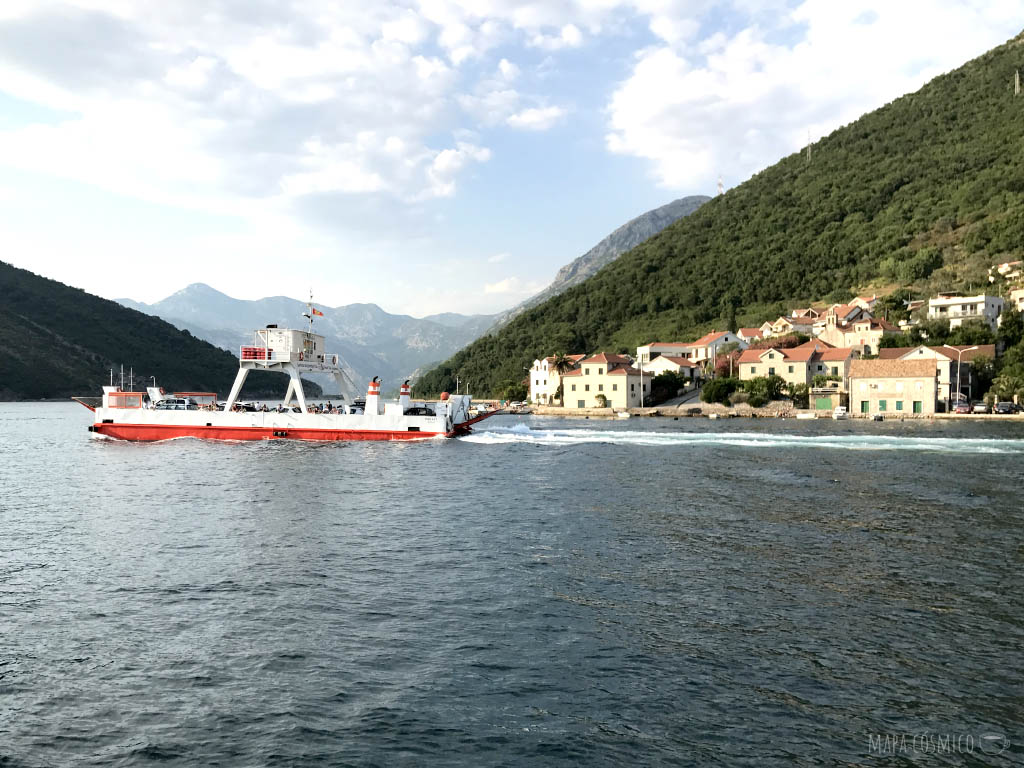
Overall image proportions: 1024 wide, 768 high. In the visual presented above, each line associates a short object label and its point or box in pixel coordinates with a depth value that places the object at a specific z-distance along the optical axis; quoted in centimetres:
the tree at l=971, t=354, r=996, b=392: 8719
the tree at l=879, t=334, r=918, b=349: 10075
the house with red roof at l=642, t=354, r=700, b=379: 11462
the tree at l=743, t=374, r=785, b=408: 9406
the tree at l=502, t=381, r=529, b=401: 13312
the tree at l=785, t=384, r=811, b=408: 9406
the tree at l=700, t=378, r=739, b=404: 9738
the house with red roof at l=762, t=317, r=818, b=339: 12414
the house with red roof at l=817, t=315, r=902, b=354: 10475
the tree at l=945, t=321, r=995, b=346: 9481
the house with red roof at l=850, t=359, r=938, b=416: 8219
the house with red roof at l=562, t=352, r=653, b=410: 10488
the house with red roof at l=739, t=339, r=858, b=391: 9744
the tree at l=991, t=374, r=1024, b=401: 8038
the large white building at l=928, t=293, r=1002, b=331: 10275
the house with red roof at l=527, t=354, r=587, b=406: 12206
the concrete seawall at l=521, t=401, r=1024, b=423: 8988
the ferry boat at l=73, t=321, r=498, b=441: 5647
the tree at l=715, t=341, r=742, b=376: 10819
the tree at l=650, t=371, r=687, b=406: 10938
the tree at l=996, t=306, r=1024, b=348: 9519
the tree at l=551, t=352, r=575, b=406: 12056
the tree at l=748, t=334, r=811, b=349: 11062
